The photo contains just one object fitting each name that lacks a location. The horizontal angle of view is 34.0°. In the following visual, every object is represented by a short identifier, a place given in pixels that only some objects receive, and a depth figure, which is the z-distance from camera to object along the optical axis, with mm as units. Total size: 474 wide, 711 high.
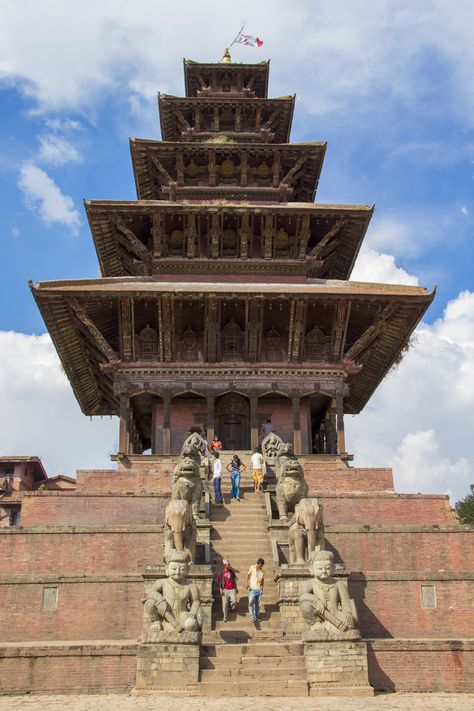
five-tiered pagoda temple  24703
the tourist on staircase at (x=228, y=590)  14180
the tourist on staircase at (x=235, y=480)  19219
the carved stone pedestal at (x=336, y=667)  11977
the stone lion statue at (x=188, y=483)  16016
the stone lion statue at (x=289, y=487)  16938
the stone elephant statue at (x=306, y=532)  14902
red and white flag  39594
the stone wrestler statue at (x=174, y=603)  12359
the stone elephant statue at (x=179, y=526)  14344
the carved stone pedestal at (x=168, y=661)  11945
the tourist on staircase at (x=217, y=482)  18781
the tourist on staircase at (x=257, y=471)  20031
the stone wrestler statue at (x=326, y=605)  12453
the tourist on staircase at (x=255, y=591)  13977
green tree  49328
